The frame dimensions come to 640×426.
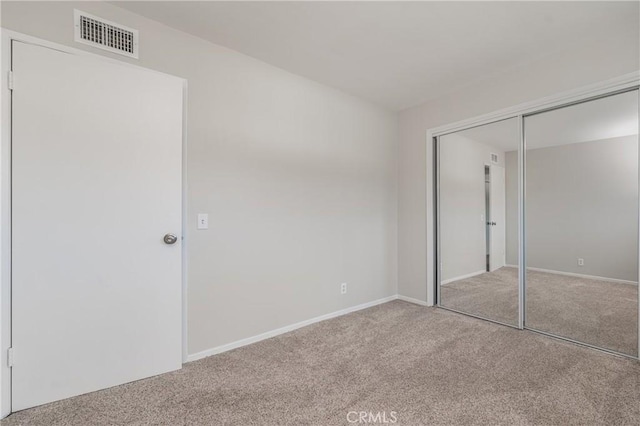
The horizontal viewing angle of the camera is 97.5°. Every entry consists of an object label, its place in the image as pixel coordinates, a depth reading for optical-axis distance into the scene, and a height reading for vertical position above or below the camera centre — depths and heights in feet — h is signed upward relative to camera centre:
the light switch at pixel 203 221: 7.35 -0.19
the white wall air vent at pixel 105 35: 5.92 +3.94
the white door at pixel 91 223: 5.36 -0.20
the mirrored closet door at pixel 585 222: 7.51 -0.27
